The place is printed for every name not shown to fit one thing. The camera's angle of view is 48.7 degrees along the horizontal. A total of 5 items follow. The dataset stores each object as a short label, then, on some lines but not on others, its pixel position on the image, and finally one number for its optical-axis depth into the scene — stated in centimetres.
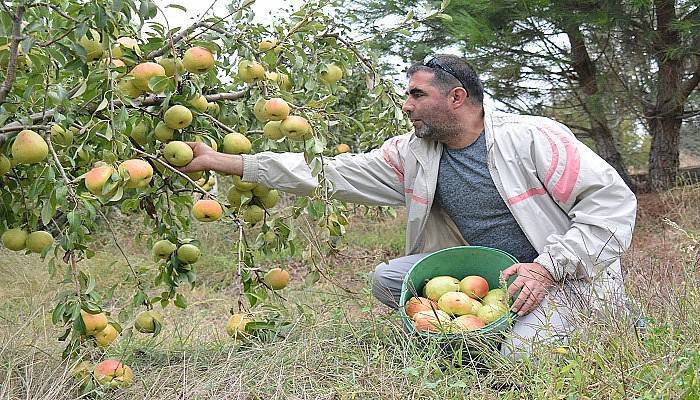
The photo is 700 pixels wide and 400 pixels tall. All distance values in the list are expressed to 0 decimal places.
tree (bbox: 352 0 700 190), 457
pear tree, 171
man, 221
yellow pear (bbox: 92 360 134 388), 201
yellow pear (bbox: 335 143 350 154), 322
